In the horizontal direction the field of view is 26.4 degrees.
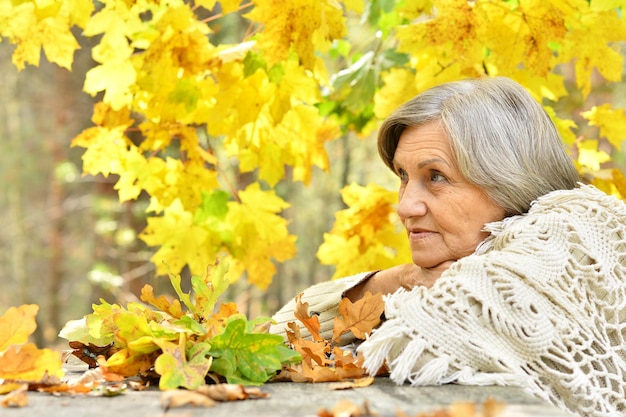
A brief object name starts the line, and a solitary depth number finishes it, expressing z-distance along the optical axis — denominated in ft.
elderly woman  4.15
